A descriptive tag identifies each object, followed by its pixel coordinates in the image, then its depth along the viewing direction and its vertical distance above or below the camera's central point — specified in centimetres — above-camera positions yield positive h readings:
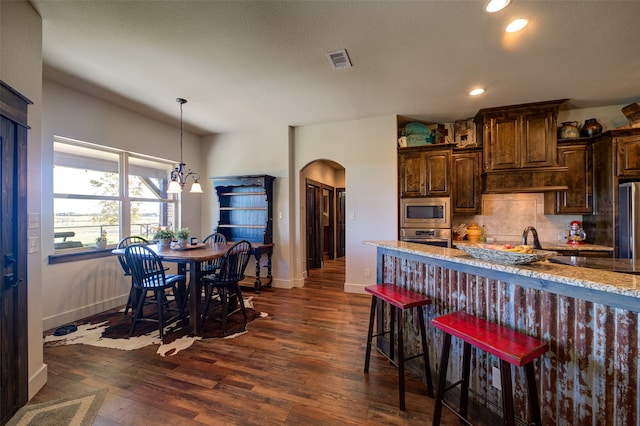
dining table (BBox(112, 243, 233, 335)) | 285 -54
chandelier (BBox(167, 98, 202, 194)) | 342 +46
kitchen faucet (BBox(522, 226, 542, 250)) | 211 -22
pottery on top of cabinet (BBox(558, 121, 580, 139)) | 365 +116
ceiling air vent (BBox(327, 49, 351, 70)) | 243 +150
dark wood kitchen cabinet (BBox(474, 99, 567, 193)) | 359 +92
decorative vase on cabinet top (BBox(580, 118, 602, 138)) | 358 +117
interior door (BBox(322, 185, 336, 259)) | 747 -34
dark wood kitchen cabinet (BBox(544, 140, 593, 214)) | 363 +53
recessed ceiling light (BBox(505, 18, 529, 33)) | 202 +148
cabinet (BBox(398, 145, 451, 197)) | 398 +67
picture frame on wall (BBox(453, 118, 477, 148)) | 417 +130
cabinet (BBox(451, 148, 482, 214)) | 401 +51
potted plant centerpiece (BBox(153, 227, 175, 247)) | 389 -32
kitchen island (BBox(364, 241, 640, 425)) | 114 -59
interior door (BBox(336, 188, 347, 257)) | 797 -23
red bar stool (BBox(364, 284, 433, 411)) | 182 -69
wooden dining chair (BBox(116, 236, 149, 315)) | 325 -69
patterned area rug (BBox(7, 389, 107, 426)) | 167 -131
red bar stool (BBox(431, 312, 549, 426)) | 122 -64
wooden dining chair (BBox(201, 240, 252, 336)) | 305 -78
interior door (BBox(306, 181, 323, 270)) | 599 -28
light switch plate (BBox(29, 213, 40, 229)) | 192 -3
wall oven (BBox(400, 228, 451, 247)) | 392 -33
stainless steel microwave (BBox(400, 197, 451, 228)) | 397 +3
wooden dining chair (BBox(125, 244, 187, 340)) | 283 -67
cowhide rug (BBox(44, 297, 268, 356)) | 265 -129
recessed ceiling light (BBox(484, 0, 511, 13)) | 181 +146
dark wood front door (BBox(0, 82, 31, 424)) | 166 -25
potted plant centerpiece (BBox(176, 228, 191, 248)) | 350 -30
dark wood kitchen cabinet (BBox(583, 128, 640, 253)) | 323 +52
